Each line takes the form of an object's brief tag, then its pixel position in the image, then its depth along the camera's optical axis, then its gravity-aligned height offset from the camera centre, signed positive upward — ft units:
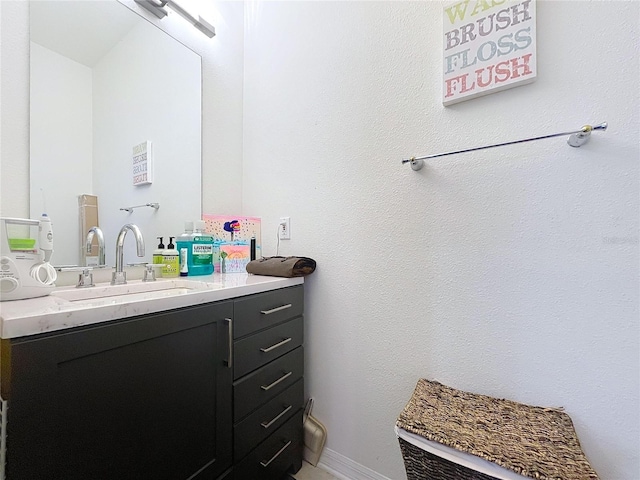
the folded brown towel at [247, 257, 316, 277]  4.10 -0.39
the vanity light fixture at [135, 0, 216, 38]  4.24 +3.58
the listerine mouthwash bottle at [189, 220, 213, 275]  4.47 -0.19
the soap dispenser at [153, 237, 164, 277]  4.25 -0.23
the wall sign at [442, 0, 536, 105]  2.94 +2.11
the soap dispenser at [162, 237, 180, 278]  4.19 -0.34
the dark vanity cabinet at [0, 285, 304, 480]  1.90 -1.36
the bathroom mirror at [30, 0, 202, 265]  3.32 +1.63
